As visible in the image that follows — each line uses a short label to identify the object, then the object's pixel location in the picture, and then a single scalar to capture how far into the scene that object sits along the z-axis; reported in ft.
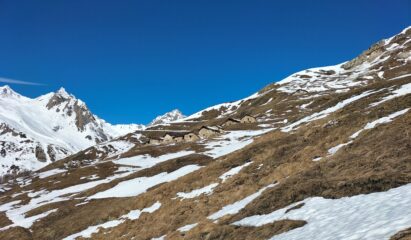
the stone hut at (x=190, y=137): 557.37
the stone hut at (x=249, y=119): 580.59
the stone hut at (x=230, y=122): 599.57
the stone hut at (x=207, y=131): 536.99
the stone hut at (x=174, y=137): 581.12
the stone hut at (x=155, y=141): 608.19
